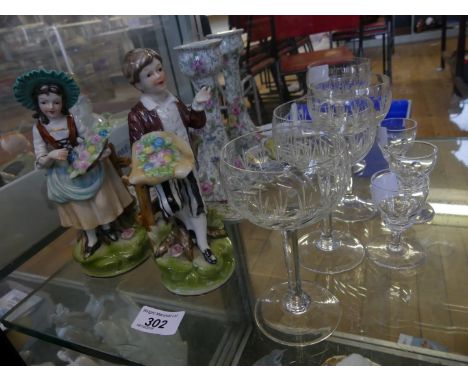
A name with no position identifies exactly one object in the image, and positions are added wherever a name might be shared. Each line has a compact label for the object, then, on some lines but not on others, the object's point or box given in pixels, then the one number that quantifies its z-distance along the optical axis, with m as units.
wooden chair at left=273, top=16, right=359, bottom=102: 1.33
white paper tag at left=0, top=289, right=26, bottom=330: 0.63
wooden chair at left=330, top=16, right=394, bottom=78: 1.52
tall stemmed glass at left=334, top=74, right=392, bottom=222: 0.62
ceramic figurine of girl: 0.52
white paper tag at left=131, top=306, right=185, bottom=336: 0.52
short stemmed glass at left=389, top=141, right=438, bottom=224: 0.62
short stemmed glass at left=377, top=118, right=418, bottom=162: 0.68
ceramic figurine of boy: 0.51
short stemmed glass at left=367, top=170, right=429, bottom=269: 0.55
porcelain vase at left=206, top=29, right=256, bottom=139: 0.79
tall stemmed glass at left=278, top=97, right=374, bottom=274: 0.56
